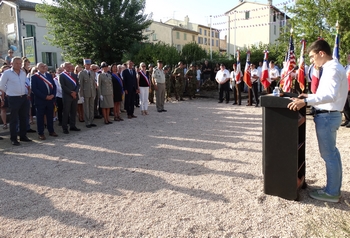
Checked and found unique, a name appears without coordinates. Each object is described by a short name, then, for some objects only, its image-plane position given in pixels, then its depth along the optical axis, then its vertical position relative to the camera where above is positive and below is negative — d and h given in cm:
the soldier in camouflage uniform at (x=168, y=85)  1679 +7
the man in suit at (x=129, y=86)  1130 +3
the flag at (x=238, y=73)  1481 +56
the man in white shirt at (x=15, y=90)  748 -2
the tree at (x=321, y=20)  1082 +228
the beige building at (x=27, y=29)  3725 +724
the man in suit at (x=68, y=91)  870 -8
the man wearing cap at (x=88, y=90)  953 -7
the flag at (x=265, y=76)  1366 +34
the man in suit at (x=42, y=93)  806 -12
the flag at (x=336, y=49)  786 +83
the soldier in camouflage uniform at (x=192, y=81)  1718 +26
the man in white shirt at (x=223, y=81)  1502 +20
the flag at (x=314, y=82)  708 +3
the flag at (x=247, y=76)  1417 +37
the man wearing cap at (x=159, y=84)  1250 +9
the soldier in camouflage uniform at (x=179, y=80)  1652 +32
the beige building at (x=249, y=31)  3894 +723
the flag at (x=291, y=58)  862 +71
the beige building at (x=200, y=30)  5762 +1108
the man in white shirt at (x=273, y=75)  1409 +41
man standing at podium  369 -26
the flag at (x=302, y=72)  1064 +40
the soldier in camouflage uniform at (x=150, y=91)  1572 -22
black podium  403 -80
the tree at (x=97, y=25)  2450 +489
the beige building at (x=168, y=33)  5012 +856
